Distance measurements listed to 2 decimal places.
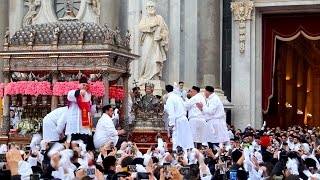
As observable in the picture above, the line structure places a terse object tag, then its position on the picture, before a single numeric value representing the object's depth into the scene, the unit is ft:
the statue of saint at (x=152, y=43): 82.02
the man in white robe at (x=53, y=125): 52.42
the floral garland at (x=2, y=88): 62.19
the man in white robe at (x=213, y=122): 65.00
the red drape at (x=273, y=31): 90.89
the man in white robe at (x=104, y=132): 51.49
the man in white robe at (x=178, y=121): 61.62
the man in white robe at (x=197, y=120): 64.49
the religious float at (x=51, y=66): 59.77
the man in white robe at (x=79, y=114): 50.52
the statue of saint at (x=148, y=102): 67.87
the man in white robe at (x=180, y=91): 72.86
